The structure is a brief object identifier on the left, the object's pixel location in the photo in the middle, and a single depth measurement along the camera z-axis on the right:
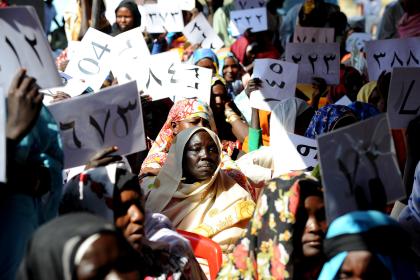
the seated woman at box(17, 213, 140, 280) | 5.04
